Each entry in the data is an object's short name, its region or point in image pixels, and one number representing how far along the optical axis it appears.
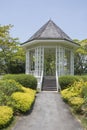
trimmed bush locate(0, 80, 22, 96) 6.55
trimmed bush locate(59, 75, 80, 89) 9.31
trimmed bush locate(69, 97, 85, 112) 6.05
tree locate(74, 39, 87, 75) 19.08
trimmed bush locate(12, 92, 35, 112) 5.89
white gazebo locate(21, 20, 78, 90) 11.00
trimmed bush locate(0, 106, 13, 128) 4.74
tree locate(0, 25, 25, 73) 15.64
